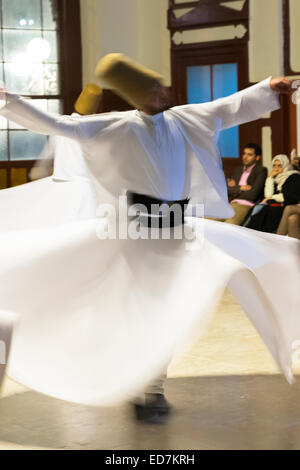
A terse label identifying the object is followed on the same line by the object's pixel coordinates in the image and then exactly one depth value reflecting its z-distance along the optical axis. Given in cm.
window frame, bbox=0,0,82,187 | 1087
